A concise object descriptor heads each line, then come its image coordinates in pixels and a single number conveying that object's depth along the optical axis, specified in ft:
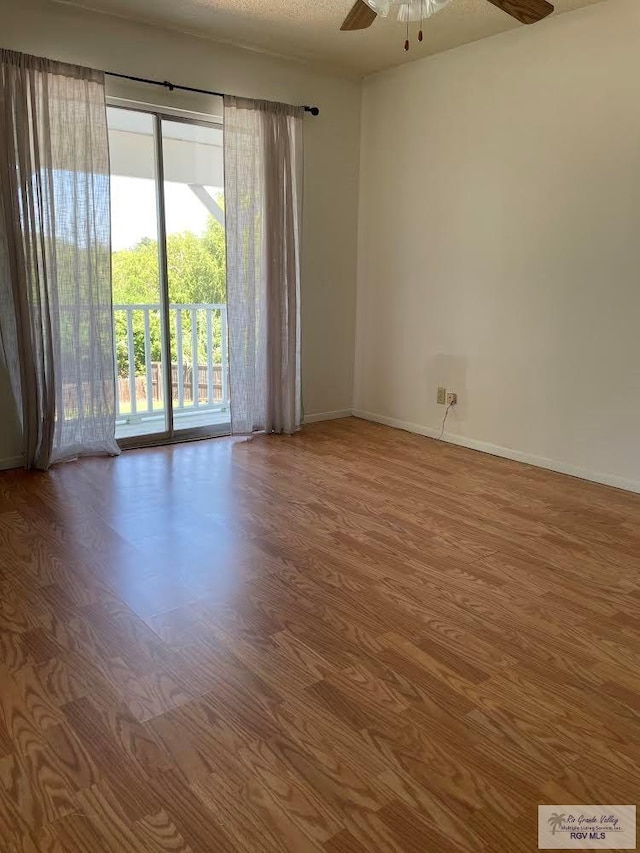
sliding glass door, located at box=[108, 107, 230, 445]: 13.75
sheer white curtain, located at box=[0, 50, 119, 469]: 11.14
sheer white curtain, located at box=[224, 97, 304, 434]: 13.70
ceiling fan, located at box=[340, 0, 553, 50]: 7.47
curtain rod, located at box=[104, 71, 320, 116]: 12.17
